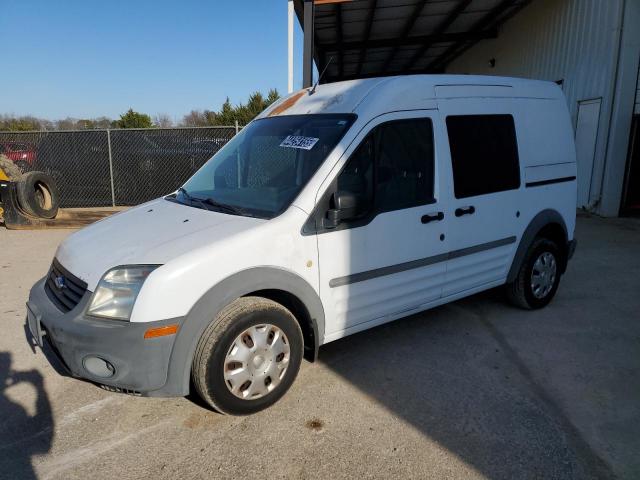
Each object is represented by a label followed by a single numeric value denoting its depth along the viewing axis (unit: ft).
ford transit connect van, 8.13
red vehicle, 35.96
